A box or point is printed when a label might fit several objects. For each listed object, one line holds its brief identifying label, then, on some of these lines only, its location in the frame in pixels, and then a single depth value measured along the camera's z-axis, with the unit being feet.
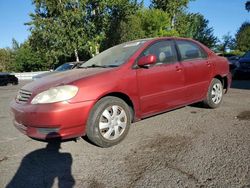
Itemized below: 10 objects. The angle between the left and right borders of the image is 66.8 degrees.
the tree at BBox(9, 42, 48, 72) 114.74
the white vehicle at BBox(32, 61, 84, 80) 30.11
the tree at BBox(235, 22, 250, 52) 136.48
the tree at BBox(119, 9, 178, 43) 90.47
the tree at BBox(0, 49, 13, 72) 133.62
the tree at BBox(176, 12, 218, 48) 130.17
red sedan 8.24
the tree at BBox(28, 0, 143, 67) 66.81
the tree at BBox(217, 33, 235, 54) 167.47
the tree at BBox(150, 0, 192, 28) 96.87
